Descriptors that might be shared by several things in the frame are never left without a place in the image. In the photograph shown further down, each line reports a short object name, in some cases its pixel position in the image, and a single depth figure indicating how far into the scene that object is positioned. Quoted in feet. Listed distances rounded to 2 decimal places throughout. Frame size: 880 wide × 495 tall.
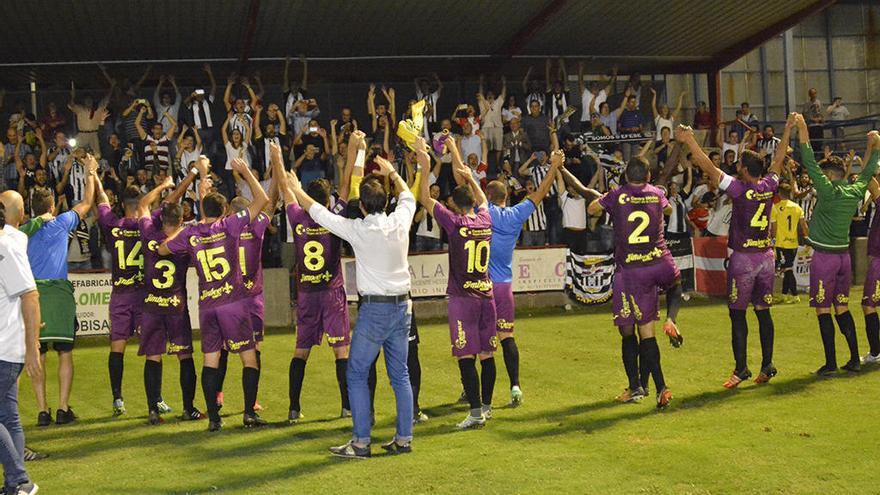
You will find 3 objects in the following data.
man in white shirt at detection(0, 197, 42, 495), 26.53
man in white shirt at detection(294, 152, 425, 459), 30.76
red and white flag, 75.87
